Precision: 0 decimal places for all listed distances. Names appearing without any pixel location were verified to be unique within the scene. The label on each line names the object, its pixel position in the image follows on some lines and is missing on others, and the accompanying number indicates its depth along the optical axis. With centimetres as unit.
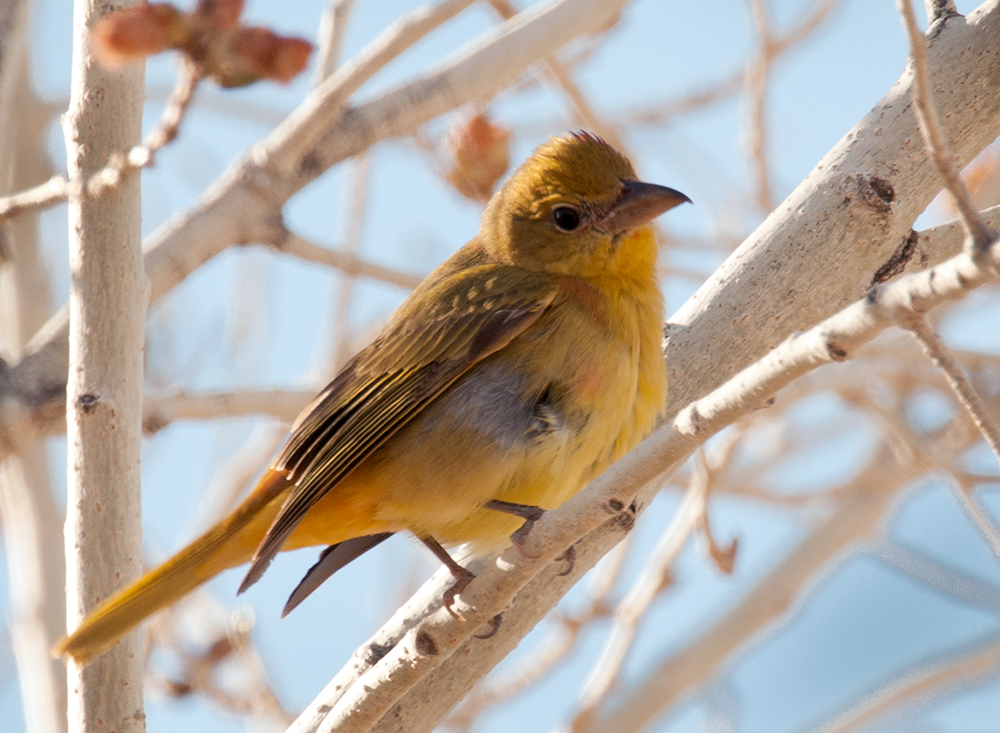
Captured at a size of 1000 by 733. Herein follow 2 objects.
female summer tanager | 590
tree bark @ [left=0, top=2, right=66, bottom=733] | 664
